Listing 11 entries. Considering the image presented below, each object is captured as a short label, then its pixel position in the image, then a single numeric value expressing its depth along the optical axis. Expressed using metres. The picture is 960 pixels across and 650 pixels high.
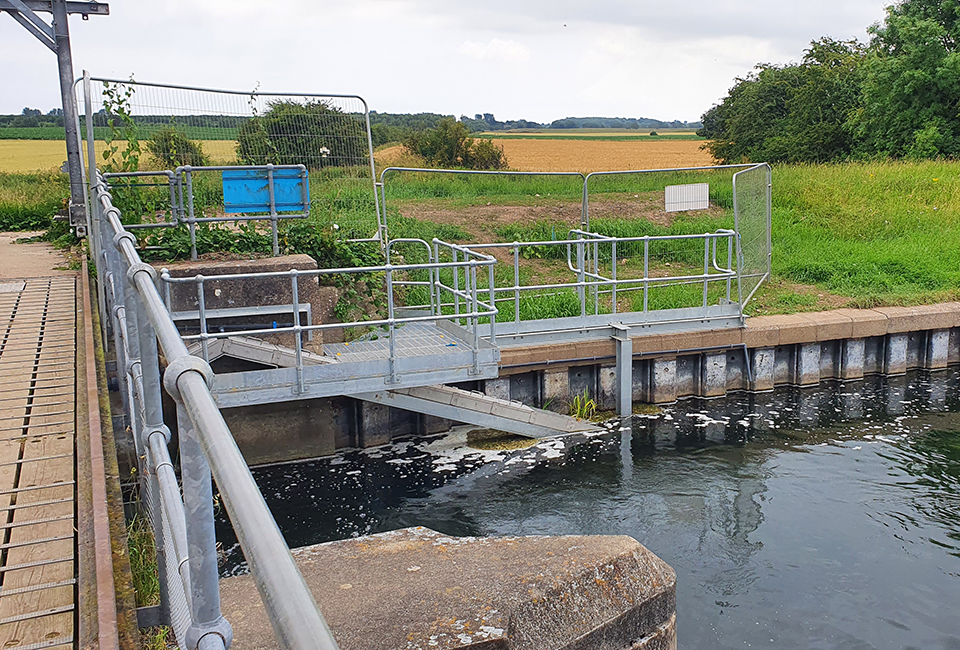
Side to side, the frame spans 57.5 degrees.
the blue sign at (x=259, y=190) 9.59
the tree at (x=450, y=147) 27.22
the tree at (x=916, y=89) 30.70
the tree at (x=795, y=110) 35.06
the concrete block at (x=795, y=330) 12.38
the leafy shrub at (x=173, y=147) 10.08
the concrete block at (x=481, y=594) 4.12
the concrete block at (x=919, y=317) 13.10
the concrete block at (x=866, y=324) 12.85
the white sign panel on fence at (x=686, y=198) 12.34
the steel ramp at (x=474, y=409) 9.66
